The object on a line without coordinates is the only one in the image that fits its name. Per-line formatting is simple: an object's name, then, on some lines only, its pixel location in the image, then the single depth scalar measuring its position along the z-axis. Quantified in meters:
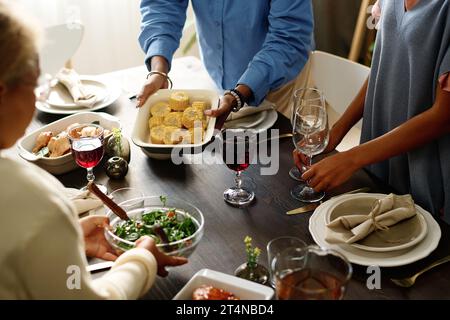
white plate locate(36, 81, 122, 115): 2.07
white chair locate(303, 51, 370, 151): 2.28
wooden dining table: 1.21
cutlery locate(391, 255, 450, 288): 1.20
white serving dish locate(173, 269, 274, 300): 1.08
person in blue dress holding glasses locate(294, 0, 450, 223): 1.51
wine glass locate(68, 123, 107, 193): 1.56
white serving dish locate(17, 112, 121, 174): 1.66
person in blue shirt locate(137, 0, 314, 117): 2.02
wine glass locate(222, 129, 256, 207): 1.48
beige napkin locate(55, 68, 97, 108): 2.12
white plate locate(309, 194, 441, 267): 1.24
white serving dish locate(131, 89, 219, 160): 1.70
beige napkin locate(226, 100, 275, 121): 1.97
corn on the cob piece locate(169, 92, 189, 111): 1.88
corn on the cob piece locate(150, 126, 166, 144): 1.72
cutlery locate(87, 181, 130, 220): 1.34
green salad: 1.27
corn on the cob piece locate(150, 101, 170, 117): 1.85
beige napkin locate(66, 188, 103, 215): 1.46
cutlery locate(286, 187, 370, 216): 1.47
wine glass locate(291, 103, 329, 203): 1.56
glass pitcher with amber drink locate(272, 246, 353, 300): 0.99
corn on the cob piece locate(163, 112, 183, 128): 1.80
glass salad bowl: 1.21
